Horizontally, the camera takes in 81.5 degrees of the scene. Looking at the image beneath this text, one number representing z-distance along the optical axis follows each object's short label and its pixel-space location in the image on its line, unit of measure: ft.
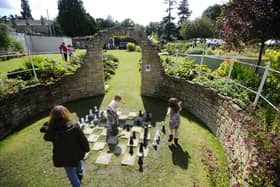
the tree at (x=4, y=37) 59.41
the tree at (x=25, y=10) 236.10
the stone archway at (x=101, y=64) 23.73
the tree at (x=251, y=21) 15.11
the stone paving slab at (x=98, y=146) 14.26
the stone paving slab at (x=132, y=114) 20.08
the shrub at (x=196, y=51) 47.27
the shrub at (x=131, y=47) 88.84
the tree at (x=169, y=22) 146.41
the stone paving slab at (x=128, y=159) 12.55
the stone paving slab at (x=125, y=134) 16.05
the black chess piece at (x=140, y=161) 12.23
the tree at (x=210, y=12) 128.79
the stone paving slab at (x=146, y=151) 13.50
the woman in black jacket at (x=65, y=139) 7.98
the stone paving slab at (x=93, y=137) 15.45
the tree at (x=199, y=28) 92.38
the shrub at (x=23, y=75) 20.83
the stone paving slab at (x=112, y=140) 15.11
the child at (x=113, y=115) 14.96
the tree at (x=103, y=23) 174.44
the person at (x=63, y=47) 34.05
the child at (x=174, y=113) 13.76
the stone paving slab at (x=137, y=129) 17.11
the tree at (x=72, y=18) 133.90
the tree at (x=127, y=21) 196.45
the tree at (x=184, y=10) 163.66
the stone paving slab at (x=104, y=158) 12.69
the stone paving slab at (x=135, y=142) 14.75
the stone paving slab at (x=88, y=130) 16.79
